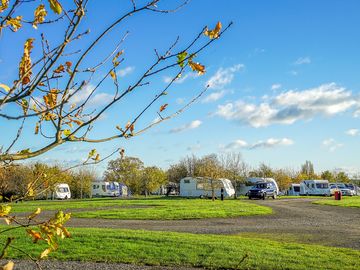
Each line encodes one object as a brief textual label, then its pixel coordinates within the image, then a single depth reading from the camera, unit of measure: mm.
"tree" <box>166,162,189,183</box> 75562
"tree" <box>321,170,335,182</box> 85125
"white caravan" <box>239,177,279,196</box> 57812
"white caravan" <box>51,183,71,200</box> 58325
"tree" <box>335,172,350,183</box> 86481
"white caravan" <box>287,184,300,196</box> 67250
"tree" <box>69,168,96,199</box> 69106
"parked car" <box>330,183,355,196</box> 60094
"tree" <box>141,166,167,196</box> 69625
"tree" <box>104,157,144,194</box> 72688
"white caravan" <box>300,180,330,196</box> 58869
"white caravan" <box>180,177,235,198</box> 46781
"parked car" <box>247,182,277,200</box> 44334
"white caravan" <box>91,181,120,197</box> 65938
